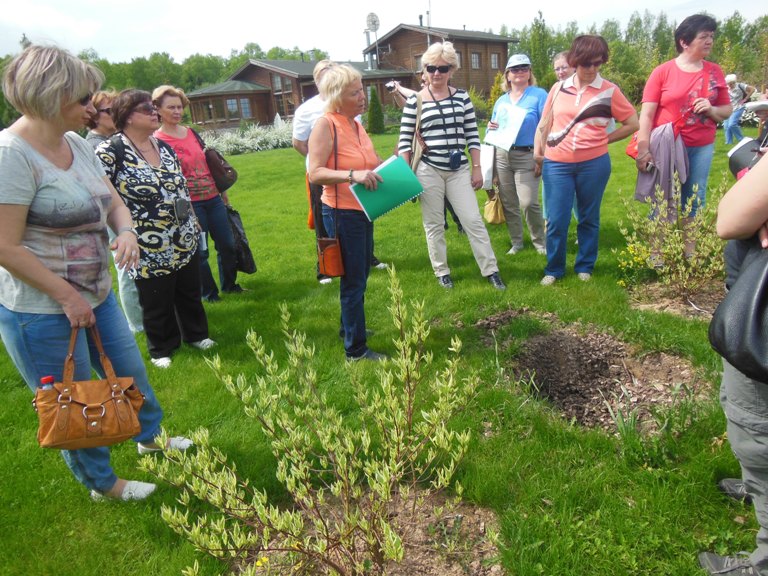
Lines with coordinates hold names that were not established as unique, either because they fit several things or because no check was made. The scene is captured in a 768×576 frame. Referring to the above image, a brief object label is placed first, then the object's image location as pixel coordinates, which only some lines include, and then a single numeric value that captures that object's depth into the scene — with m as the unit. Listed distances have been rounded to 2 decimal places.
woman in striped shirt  4.82
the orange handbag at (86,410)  2.14
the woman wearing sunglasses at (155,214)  3.69
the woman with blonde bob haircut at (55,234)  2.08
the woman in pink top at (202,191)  4.76
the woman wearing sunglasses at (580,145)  4.64
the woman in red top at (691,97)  4.47
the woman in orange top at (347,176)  3.57
